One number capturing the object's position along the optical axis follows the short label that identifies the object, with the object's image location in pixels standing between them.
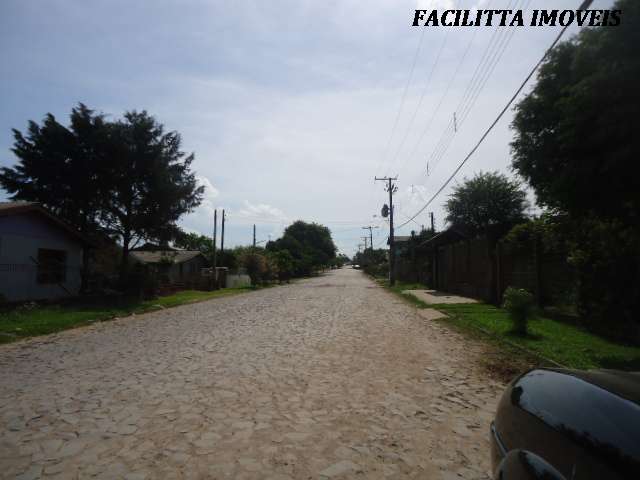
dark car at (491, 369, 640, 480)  1.77
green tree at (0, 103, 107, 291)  22.98
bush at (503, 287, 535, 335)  10.14
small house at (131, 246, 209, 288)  36.50
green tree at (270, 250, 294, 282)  51.67
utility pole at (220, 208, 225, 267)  40.64
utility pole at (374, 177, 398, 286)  40.47
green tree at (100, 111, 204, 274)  23.67
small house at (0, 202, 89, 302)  17.20
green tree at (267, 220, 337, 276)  79.28
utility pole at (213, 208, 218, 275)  37.78
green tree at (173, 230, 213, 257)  81.00
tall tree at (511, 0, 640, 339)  6.47
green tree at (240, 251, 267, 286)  41.41
